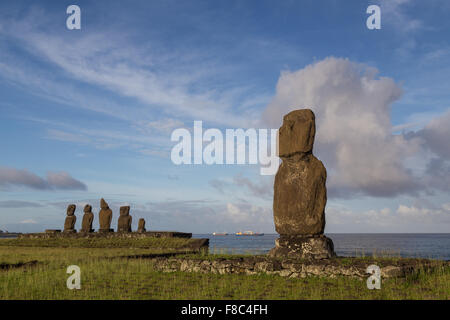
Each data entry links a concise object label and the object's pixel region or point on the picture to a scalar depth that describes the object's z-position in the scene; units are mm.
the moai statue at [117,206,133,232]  37875
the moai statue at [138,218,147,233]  40875
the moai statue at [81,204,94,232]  40812
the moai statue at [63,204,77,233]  42297
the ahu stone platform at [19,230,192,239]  35750
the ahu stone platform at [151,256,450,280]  12398
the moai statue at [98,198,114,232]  38406
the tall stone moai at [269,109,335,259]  15242
